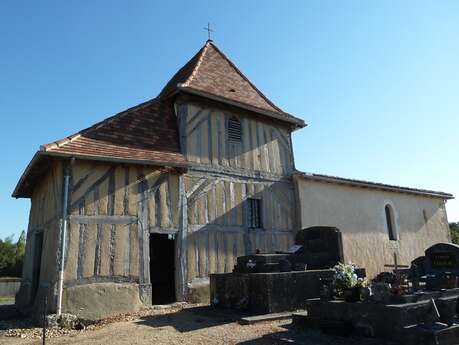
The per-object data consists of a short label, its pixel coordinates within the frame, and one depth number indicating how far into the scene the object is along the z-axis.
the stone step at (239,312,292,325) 7.17
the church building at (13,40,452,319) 8.94
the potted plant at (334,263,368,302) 6.22
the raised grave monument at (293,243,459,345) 5.29
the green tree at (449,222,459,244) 27.51
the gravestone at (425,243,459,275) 7.76
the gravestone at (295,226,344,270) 9.56
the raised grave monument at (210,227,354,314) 7.95
